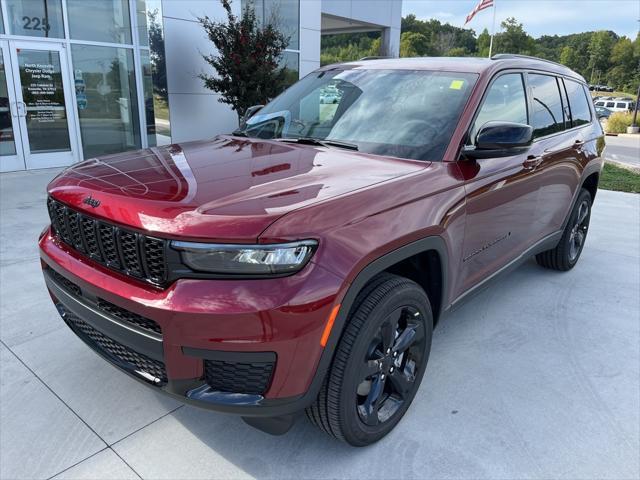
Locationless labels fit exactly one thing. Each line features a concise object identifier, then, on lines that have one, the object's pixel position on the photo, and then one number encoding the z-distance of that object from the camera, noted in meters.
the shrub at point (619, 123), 29.06
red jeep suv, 1.88
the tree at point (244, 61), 10.54
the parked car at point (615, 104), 44.31
